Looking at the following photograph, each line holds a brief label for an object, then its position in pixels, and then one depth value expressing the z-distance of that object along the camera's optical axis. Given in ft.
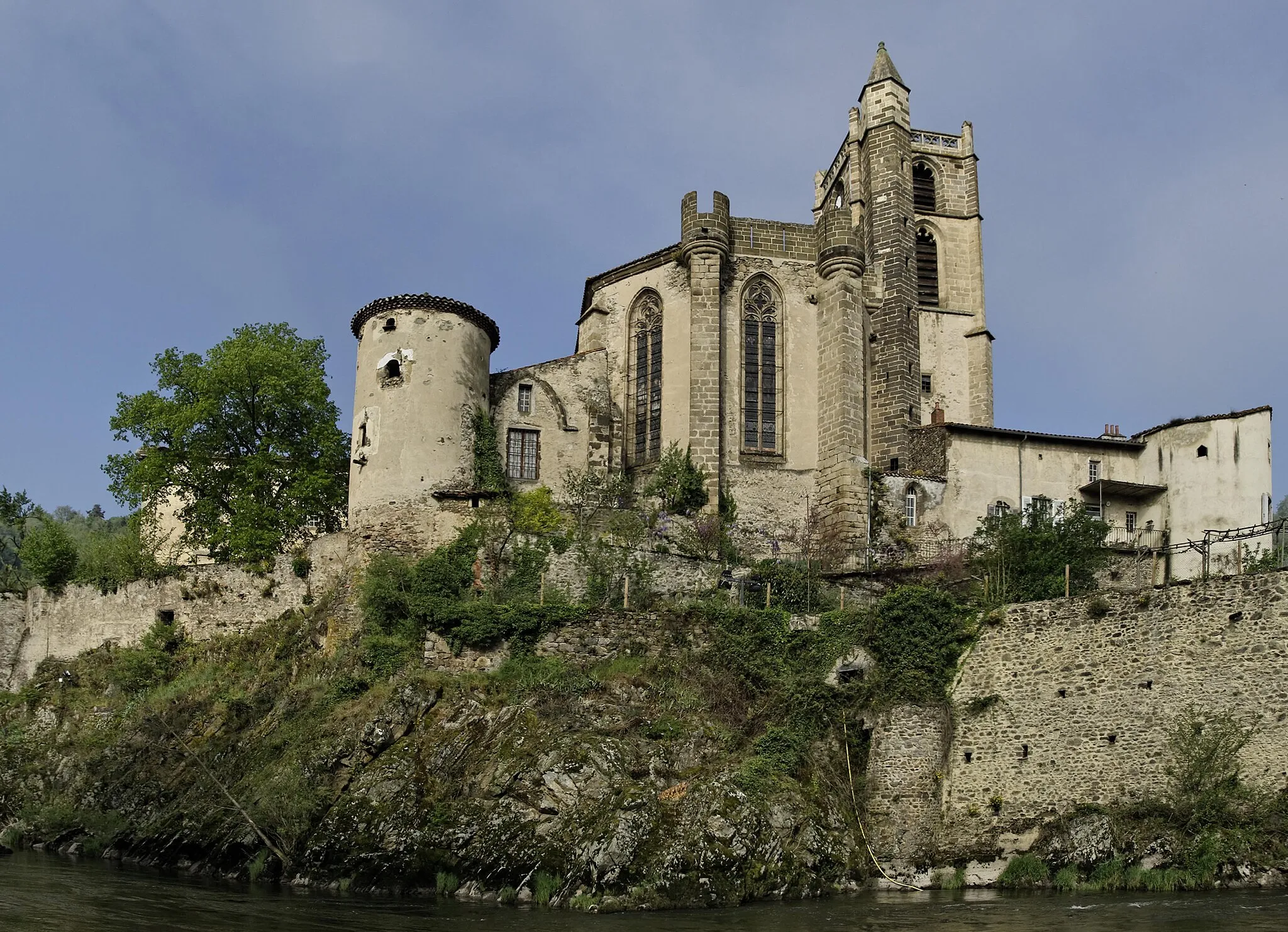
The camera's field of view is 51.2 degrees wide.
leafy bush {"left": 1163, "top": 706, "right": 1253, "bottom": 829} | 79.56
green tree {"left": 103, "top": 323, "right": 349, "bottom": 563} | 137.39
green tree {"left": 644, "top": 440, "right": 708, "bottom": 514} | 139.54
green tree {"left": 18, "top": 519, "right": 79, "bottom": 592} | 139.13
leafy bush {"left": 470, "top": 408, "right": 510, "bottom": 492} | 130.52
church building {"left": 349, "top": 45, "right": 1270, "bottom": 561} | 131.64
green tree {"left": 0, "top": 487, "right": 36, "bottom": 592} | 145.69
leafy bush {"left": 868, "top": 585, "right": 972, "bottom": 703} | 94.68
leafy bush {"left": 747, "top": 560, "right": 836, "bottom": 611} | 115.44
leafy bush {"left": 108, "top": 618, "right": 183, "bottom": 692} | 125.90
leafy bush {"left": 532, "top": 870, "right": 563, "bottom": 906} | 80.23
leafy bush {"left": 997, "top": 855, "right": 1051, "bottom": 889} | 83.66
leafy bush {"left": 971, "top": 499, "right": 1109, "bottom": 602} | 104.42
